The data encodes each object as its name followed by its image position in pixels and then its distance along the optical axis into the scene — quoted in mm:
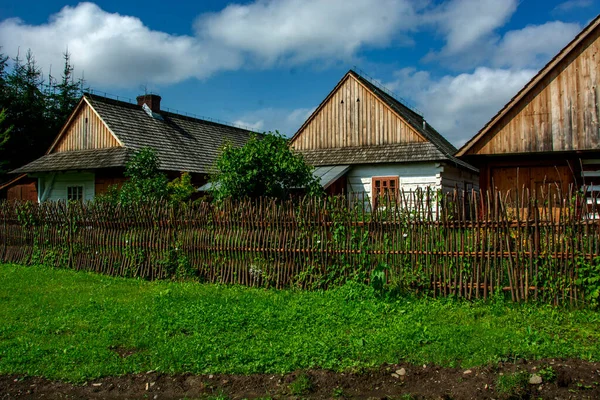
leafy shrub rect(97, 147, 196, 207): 13602
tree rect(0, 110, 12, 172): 27914
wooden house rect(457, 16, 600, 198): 12508
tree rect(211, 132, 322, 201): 11797
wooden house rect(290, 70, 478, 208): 18188
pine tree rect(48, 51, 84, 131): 36375
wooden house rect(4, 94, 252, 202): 21141
